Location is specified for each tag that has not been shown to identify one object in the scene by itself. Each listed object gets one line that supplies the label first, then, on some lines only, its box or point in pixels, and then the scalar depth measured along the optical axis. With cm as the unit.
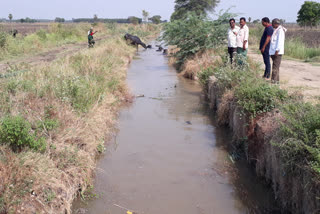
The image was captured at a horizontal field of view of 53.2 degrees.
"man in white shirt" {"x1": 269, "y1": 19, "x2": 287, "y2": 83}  766
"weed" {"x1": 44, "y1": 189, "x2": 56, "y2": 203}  392
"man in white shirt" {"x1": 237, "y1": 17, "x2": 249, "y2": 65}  895
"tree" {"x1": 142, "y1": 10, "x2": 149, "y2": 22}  7762
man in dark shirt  809
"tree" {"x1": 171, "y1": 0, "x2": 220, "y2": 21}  3566
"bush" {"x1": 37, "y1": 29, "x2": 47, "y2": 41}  2412
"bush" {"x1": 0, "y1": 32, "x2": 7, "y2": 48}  1643
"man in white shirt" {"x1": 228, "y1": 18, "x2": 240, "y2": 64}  925
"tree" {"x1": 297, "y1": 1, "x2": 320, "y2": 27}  5166
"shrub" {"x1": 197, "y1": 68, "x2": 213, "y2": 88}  1023
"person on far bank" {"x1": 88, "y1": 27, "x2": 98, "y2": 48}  1888
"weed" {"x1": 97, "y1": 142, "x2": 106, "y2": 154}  613
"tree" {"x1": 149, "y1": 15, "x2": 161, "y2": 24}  9312
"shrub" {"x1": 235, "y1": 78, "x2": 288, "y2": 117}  563
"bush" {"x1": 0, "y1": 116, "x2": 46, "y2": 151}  430
